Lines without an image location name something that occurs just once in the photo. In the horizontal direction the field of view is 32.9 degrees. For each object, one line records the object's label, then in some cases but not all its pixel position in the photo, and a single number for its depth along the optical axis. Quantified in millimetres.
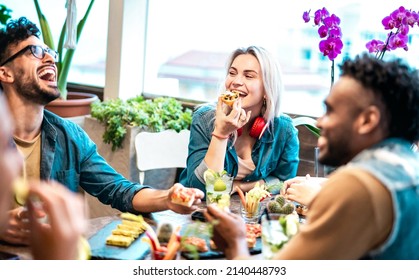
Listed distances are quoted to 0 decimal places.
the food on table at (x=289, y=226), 1805
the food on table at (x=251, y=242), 2145
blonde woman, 3100
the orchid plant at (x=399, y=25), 2896
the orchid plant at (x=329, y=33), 2969
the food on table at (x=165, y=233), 1952
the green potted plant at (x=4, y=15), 4999
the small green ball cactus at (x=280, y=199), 2468
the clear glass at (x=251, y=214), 2490
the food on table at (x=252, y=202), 2494
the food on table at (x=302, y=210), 2573
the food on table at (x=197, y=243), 2047
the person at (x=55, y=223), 1194
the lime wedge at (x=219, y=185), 2562
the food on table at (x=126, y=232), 2105
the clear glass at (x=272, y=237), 1795
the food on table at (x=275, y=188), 2898
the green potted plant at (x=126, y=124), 4238
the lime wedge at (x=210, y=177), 2586
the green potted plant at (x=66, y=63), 4566
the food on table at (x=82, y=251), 1428
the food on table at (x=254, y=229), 2274
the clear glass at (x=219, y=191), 2537
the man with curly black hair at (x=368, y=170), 1409
